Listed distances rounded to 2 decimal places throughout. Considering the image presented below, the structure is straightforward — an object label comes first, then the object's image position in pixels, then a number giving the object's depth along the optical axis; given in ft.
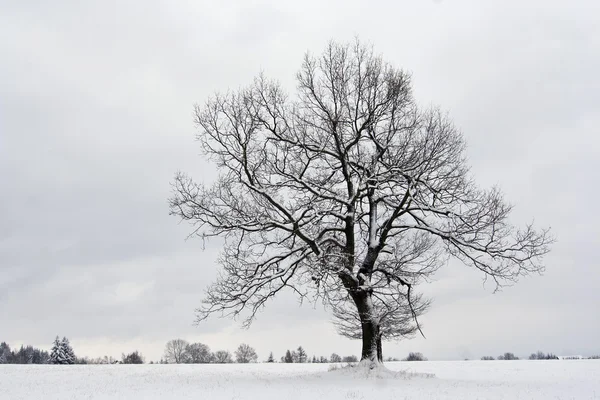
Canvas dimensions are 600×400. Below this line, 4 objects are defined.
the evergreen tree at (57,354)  187.93
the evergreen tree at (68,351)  192.65
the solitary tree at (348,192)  63.82
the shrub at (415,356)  208.28
